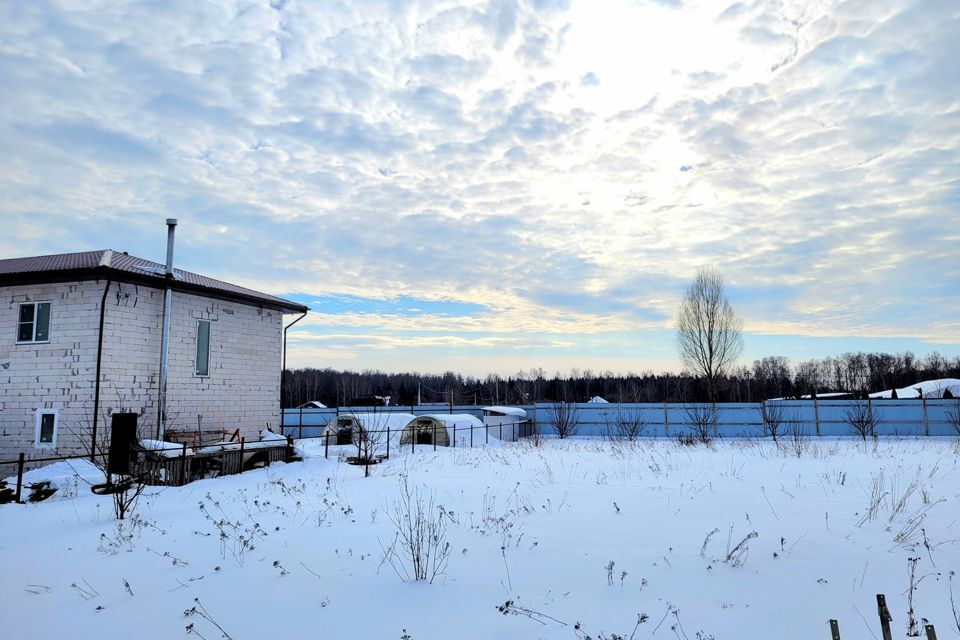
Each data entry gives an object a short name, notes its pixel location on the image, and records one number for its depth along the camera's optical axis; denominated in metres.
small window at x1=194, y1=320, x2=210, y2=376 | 18.05
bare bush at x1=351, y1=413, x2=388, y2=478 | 16.69
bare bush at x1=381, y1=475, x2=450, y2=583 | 6.18
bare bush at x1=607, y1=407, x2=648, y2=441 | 32.62
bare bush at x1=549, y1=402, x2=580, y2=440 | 36.53
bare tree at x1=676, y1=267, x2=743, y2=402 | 38.66
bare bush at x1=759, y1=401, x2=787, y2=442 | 32.00
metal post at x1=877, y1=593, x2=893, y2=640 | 3.38
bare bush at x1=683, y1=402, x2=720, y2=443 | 31.96
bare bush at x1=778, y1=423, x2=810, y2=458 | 16.33
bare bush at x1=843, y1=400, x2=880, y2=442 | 29.66
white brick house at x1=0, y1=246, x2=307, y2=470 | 15.17
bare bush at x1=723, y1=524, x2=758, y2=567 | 6.30
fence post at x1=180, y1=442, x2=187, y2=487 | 14.17
